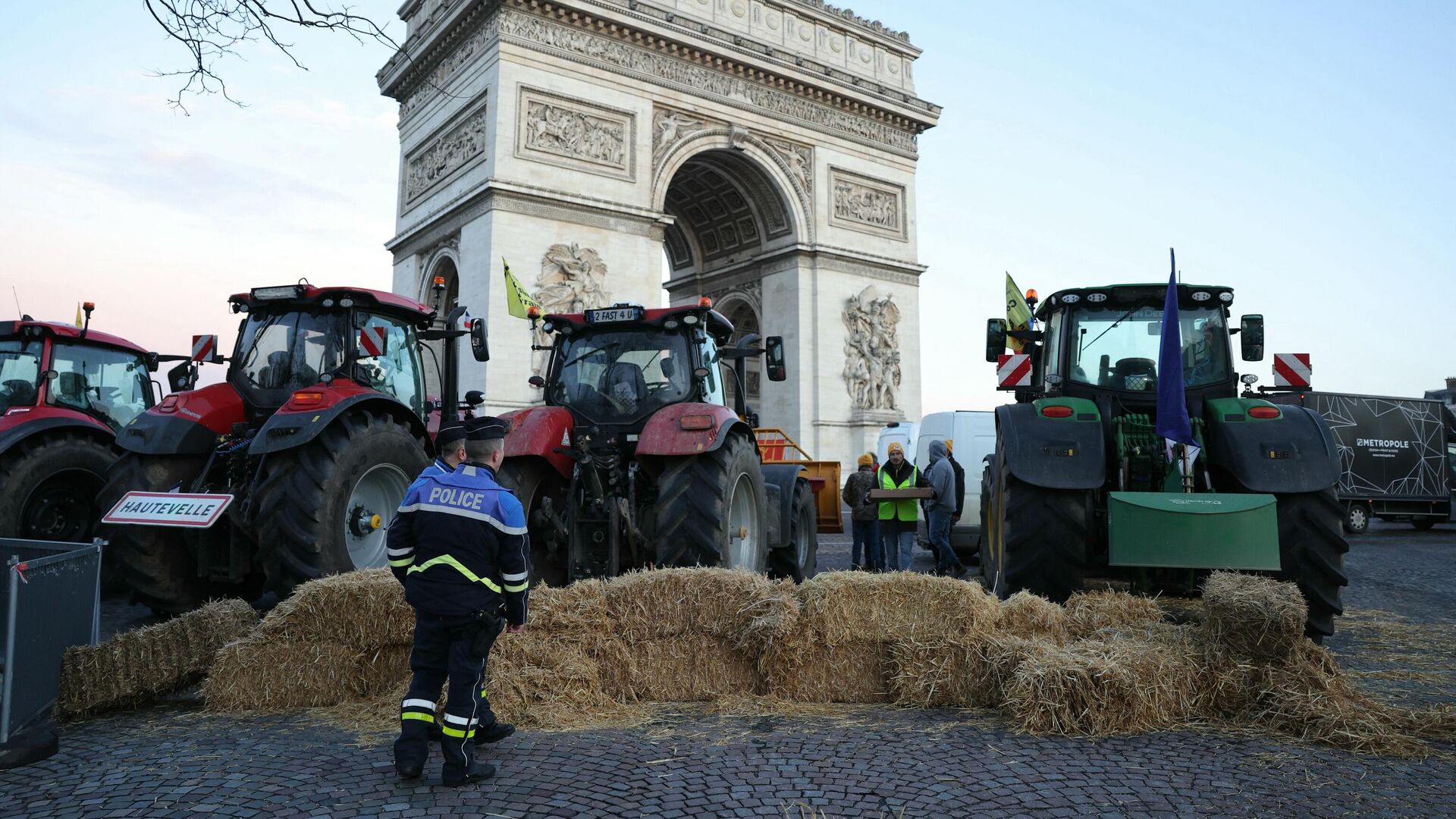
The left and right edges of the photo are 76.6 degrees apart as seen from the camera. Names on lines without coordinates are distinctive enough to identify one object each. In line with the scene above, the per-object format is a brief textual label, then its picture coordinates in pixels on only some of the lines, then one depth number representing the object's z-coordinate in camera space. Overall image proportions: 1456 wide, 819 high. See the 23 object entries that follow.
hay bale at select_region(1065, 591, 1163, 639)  4.97
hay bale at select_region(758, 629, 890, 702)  4.61
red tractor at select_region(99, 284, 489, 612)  5.47
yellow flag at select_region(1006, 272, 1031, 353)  12.88
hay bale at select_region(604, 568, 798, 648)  4.66
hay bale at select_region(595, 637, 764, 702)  4.61
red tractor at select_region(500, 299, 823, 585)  5.69
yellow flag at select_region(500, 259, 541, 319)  15.10
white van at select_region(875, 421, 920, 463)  19.17
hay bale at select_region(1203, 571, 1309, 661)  4.10
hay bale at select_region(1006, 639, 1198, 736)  3.99
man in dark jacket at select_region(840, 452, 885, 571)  9.54
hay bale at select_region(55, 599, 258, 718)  4.24
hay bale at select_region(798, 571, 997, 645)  4.65
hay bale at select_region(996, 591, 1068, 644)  4.75
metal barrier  3.75
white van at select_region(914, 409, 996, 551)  12.80
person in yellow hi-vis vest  9.18
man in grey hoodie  9.46
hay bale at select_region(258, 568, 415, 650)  4.52
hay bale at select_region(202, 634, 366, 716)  4.45
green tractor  5.34
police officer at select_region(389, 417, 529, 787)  3.51
